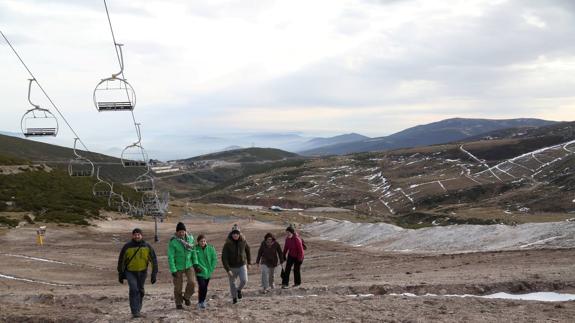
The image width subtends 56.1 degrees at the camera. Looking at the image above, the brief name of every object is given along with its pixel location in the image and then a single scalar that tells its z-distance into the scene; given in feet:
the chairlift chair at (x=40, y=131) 70.98
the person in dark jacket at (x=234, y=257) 50.31
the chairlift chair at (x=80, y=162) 93.12
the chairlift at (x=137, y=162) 101.48
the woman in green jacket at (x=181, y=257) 45.98
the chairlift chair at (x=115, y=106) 63.26
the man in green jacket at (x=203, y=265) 47.16
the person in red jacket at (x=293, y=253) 59.41
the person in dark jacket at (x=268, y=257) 56.85
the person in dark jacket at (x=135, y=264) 44.32
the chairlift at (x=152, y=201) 136.69
